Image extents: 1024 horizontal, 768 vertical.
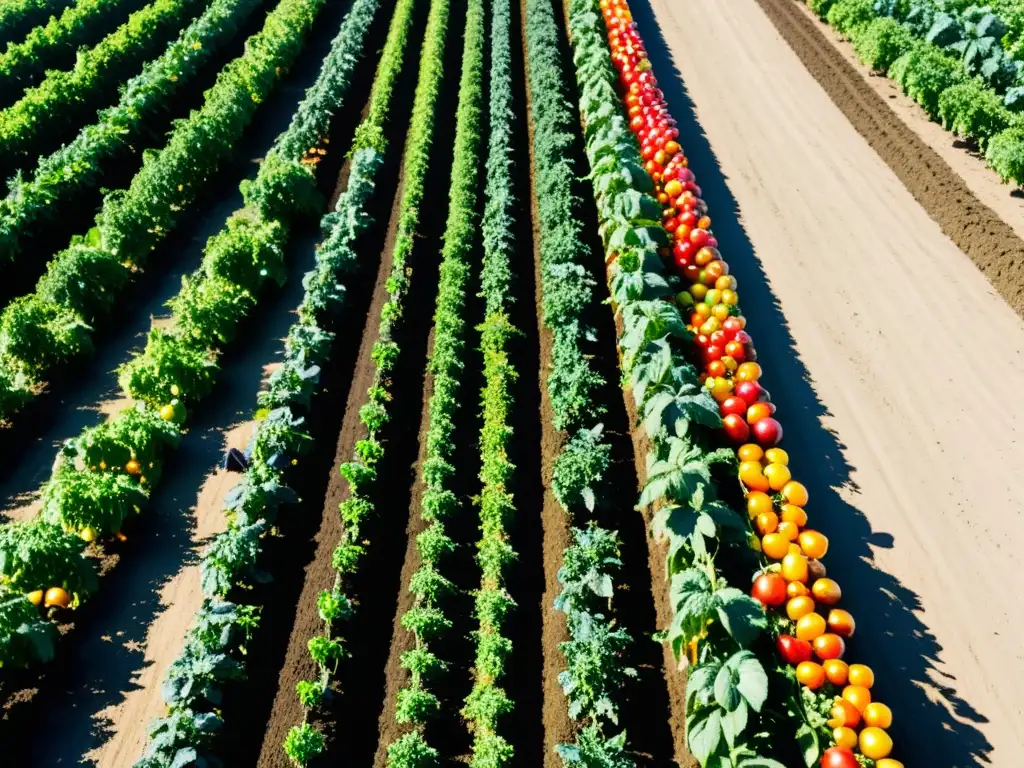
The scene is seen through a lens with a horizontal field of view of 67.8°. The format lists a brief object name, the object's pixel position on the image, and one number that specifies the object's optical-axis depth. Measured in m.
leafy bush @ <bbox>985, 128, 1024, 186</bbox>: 18.86
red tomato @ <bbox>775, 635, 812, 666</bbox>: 10.06
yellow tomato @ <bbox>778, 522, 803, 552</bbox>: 11.43
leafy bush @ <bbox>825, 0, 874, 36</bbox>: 26.38
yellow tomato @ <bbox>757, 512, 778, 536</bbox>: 11.52
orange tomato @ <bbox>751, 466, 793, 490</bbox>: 12.14
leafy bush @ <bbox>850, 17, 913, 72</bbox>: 24.41
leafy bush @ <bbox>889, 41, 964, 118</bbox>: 22.11
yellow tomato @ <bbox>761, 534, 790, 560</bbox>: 11.25
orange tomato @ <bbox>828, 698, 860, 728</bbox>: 9.59
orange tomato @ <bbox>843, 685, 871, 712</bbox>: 9.75
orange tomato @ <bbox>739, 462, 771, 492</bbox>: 12.09
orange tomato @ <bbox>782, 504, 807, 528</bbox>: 11.61
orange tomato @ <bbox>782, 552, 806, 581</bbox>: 10.88
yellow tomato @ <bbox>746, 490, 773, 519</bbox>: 11.73
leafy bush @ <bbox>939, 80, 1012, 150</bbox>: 20.36
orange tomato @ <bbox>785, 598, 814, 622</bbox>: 10.53
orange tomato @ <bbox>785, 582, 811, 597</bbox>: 10.73
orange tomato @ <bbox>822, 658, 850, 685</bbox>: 9.95
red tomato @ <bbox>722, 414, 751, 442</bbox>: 12.98
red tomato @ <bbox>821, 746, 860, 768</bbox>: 8.82
